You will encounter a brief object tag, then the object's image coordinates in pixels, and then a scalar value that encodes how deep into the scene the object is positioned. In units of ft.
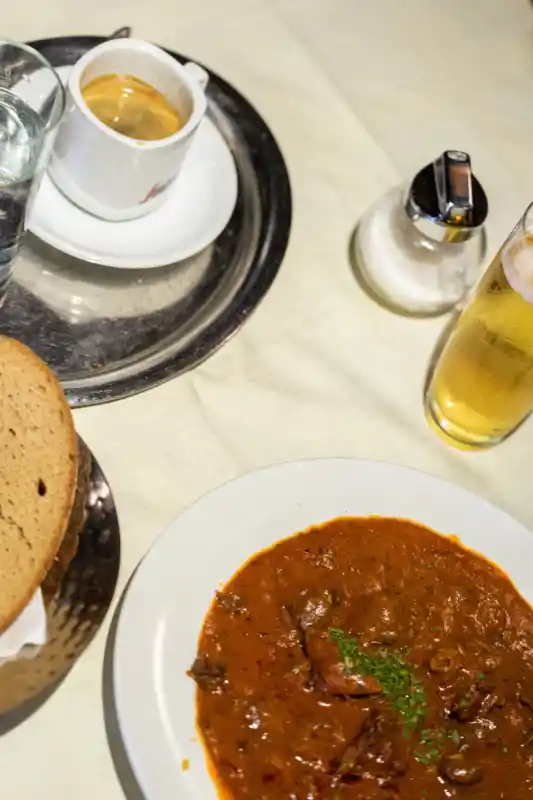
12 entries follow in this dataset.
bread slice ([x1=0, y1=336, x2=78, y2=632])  2.81
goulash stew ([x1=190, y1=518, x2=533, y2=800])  3.01
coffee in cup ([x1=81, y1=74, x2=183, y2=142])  3.88
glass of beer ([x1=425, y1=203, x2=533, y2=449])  3.51
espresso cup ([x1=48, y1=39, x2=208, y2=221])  3.59
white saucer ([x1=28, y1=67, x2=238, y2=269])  3.72
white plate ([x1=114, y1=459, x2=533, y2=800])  2.86
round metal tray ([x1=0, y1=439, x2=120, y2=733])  2.88
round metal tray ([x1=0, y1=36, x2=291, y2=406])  3.71
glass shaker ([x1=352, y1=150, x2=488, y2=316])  3.93
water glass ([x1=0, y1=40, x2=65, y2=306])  3.54
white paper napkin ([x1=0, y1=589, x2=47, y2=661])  2.85
